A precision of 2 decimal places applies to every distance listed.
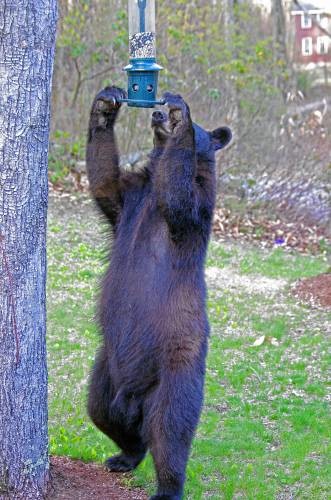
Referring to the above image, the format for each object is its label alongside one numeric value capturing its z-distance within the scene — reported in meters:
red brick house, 38.84
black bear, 8.84
